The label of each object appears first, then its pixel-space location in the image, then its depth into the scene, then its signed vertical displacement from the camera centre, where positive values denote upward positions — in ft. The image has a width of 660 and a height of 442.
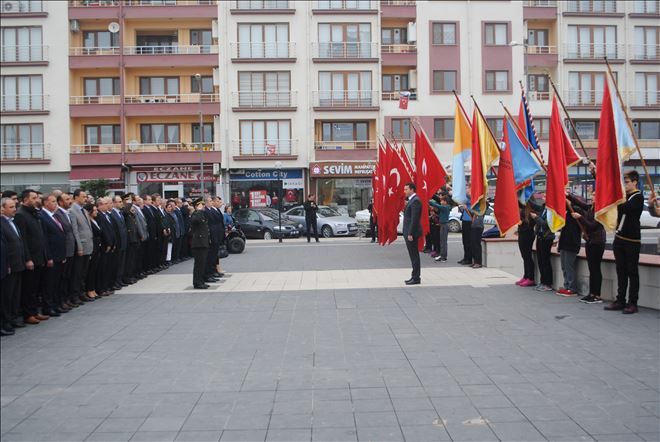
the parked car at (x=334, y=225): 106.63 -2.89
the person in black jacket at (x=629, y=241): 31.96 -1.72
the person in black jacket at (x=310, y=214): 92.84 -0.95
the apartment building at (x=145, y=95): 140.67 +24.49
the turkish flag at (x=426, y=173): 55.67 +2.86
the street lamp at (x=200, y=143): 133.80 +13.53
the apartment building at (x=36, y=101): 137.59 +22.60
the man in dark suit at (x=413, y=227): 43.83 -1.38
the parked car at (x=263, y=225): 104.42 -2.75
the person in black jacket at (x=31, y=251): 31.30 -1.98
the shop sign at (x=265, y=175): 143.54 +7.05
